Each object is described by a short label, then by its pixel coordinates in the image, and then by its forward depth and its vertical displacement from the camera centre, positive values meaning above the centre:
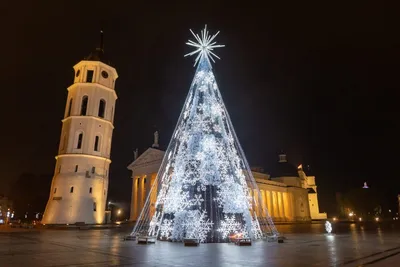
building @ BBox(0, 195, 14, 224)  72.72 +1.45
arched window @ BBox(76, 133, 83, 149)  39.94 +9.76
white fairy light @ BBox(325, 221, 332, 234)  27.20 -1.17
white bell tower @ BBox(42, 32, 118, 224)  37.28 +8.77
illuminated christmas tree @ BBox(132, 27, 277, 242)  17.14 +2.09
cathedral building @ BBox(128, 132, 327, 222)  60.19 +6.85
